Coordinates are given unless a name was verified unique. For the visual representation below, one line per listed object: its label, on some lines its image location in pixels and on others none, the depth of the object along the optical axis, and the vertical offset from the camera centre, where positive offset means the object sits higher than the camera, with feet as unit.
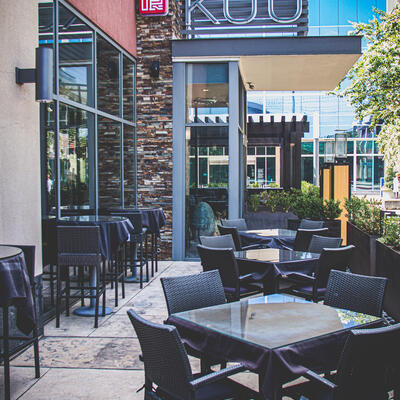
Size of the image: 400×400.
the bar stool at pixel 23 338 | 11.18 -3.72
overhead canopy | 30.42 +8.22
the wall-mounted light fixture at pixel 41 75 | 15.29 +3.47
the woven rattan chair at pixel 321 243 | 19.32 -2.37
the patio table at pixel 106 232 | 18.21 -1.82
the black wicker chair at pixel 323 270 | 15.90 -2.82
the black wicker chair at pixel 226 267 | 16.49 -2.80
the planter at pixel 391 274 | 17.30 -3.37
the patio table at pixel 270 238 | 22.35 -2.51
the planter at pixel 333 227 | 30.01 -2.65
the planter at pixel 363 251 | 21.53 -3.15
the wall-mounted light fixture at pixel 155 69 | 31.94 +7.48
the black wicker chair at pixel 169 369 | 7.47 -2.94
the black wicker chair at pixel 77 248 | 17.54 -2.27
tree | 47.80 +10.69
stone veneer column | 32.45 +4.44
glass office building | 95.91 +15.56
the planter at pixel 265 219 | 37.01 -2.65
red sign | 31.96 +11.51
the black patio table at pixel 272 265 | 16.61 -2.79
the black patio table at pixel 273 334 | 7.82 -2.67
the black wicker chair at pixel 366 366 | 7.22 -2.77
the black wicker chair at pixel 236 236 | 22.90 -2.44
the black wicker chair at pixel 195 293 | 10.59 -2.45
